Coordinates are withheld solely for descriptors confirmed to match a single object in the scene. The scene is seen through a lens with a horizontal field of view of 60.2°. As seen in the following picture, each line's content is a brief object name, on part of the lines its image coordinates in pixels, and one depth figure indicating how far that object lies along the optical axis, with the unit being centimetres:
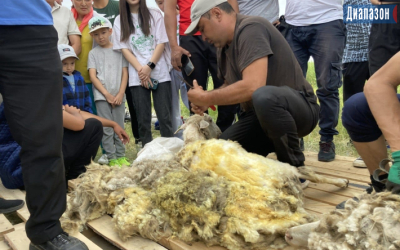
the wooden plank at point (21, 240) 201
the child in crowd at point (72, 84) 362
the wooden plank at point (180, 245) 187
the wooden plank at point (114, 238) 194
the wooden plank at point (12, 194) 268
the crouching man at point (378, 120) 169
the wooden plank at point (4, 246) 212
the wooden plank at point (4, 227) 226
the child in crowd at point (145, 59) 417
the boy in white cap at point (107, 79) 429
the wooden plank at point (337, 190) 261
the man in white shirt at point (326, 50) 350
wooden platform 196
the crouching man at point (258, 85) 260
